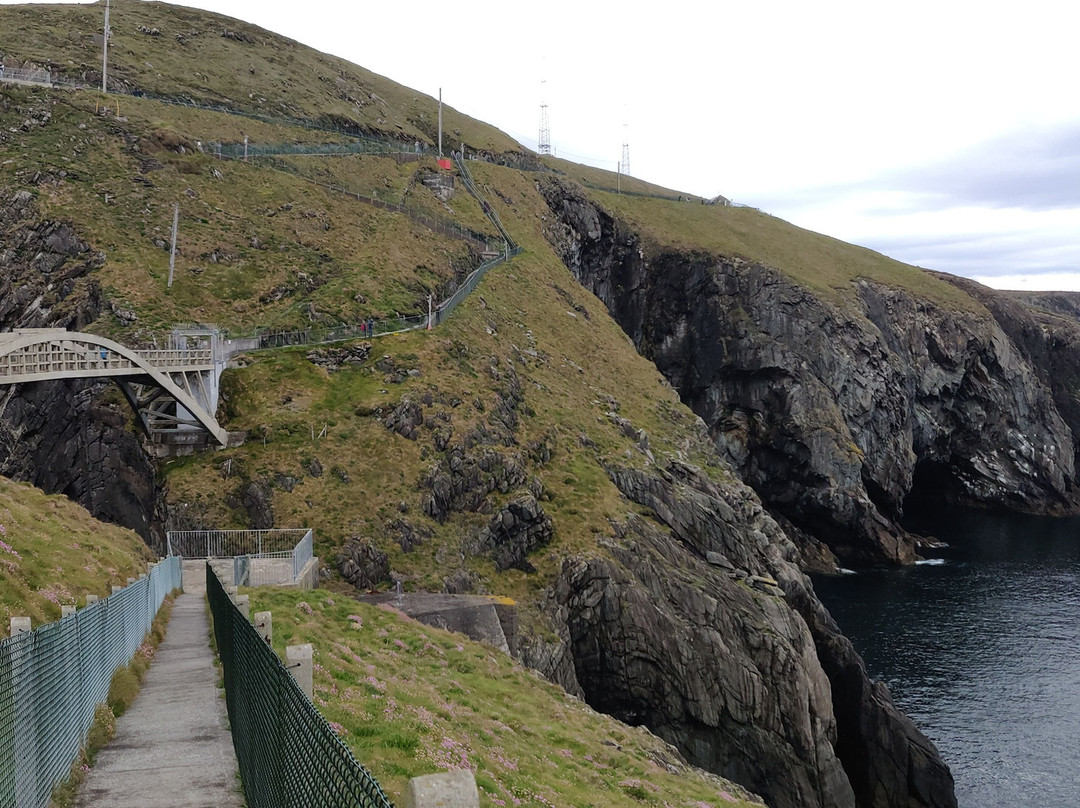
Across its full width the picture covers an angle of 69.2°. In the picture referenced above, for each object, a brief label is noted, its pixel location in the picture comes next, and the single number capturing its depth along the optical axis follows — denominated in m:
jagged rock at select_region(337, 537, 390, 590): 45.38
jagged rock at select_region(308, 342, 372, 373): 61.59
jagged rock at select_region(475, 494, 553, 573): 50.67
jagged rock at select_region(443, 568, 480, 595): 46.41
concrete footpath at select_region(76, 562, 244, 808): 13.14
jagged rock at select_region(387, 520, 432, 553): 48.03
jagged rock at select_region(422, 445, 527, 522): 51.78
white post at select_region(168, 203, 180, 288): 68.88
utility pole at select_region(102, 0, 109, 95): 91.13
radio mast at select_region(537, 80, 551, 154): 178.60
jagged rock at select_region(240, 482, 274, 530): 48.25
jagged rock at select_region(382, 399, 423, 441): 55.09
